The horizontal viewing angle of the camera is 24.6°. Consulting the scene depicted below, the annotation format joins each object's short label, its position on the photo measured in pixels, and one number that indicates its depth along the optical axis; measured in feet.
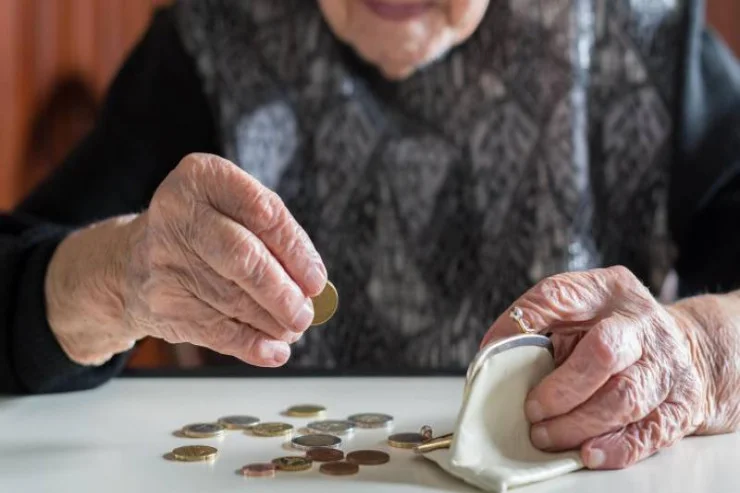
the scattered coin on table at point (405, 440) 2.75
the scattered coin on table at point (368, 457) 2.66
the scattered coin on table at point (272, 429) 2.83
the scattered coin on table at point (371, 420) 2.90
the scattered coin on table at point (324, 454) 2.67
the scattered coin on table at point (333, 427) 2.85
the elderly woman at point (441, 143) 3.84
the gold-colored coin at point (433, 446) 2.68
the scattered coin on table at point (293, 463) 2.62
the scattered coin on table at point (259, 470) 2.59
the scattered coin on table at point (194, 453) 2.67
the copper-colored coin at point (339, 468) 2.60
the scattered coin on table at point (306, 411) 2.98
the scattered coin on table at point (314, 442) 2.74
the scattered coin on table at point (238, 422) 2.88
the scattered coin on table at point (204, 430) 2.82
